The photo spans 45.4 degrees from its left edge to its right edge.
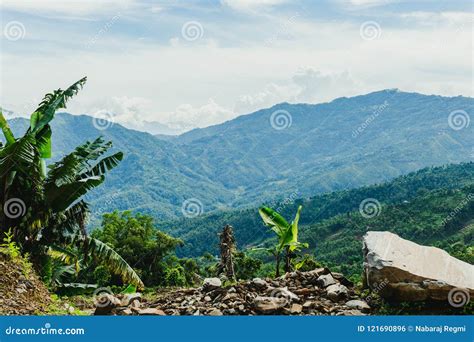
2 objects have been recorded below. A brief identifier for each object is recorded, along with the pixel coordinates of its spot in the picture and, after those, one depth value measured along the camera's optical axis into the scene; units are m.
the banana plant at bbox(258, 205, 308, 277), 12.16
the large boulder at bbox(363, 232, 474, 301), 9.12
